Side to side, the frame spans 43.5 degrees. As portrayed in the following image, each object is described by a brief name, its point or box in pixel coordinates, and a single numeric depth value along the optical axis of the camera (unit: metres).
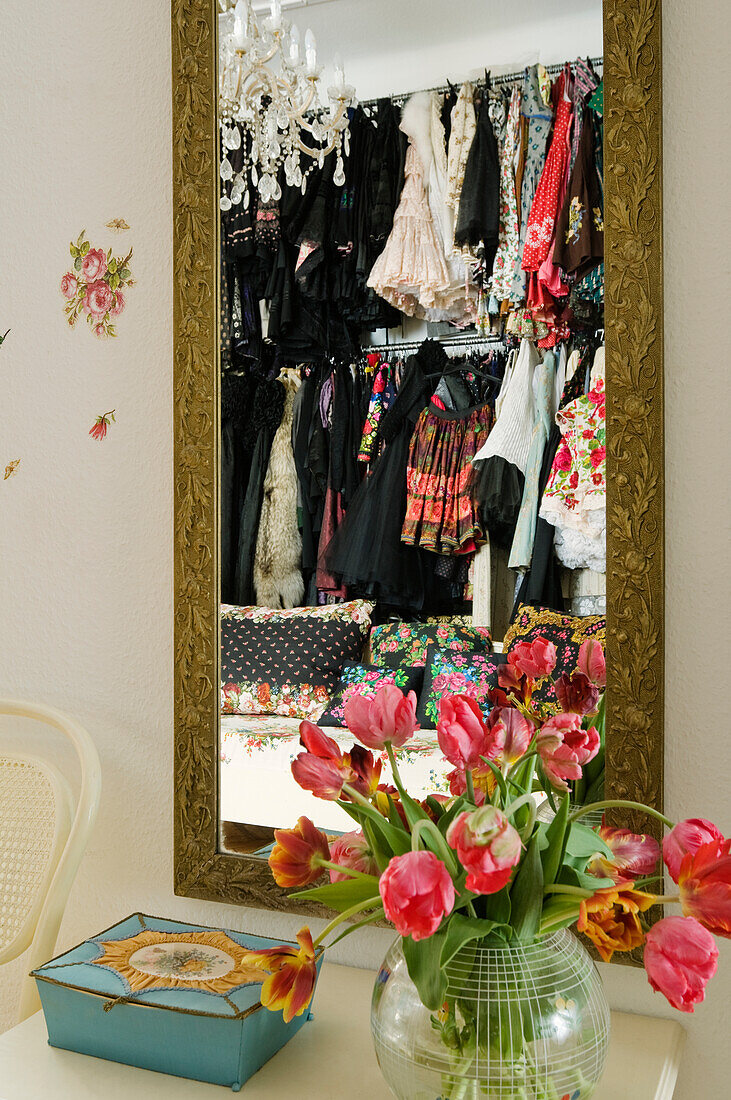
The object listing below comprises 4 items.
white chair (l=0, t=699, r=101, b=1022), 1.27
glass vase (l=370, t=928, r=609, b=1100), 0.82
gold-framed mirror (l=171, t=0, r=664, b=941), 1.06
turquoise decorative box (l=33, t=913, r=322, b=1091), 0.98
